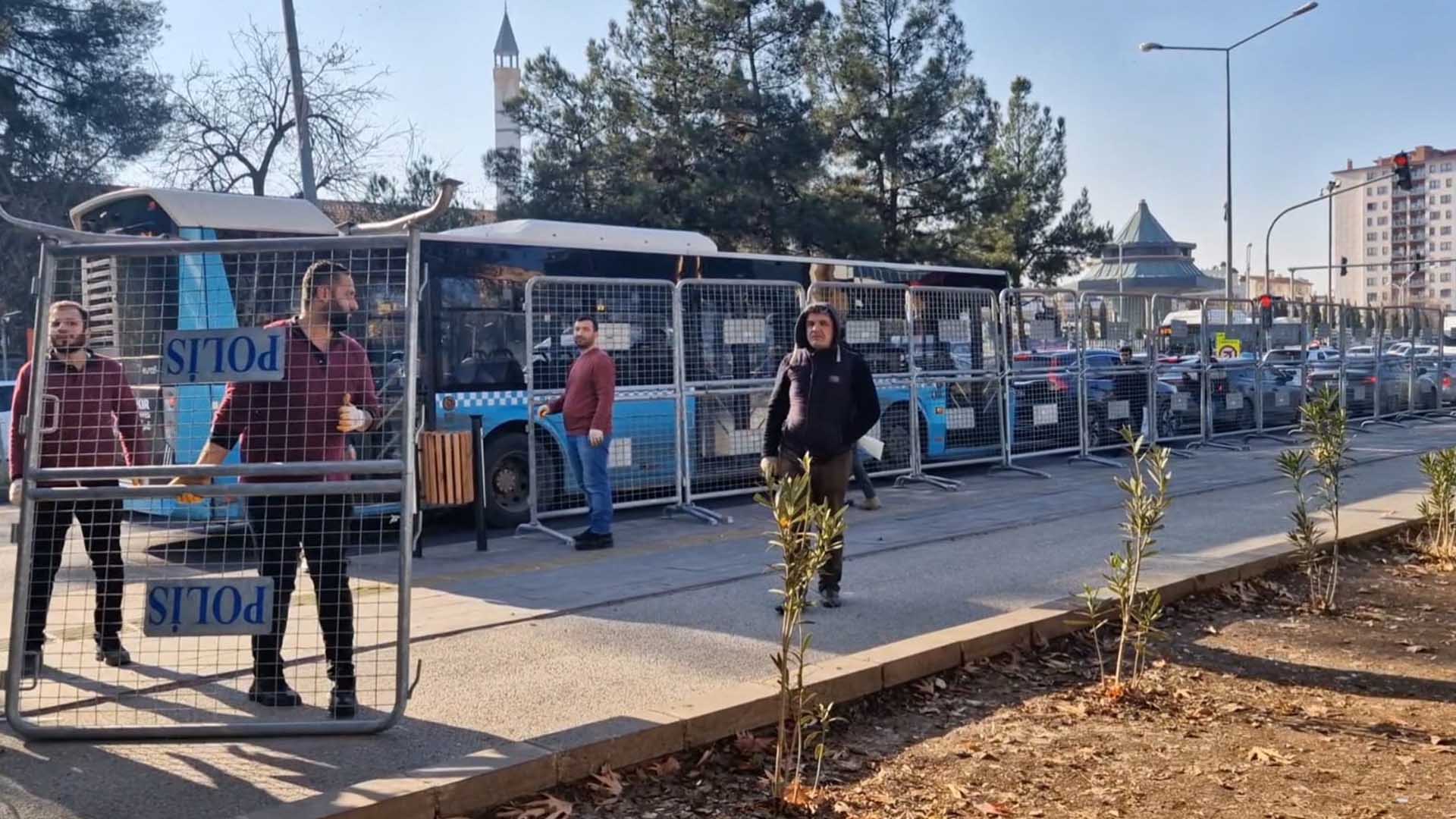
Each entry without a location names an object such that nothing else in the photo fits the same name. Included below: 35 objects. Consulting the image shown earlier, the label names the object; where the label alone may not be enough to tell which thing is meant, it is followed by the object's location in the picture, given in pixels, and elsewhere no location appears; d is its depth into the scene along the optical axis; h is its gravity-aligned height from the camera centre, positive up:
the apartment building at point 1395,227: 157.50 +17.45
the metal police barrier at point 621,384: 12.45 -0.01
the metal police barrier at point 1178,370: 18.34 +0.05
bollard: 11.01 -0.74
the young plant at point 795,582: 4.86 -0.74
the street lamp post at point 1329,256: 60.16 +5.40
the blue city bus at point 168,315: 5.67 +0.33
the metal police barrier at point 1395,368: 24.64 +0.03
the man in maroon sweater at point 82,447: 5.93 -0.24
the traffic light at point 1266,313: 21.56 +0.94
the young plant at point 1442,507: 9.65 -1.01
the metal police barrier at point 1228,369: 19.66 +0.04
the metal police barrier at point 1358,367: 22.66 +0.05
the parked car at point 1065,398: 16.64 -0.29
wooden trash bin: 10.95 -0.67
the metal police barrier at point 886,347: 14.55 +0.35
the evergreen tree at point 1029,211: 36.38 +4.70
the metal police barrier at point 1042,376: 16.50 -0.01
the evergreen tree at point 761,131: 32.12 +6.08
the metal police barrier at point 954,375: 15.27 +0.03
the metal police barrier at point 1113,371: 16.98 +0.05
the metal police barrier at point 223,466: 5.39 -0.30
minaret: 35.69 +17.33
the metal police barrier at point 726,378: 13.22 +0.04
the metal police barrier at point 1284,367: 21.08 +0.07
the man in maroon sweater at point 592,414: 10.54 -0.24
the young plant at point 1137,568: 6.21 -0.91
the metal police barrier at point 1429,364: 26.16 +0.10
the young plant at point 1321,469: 8.09 -0.62
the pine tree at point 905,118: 35.41 +6.82
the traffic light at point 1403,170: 31.05 +4.57
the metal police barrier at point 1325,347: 22.50 +0.39
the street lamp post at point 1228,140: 37.44 +6.62
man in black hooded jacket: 7.71 -0.17
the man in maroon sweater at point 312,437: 5.54 -0.20
